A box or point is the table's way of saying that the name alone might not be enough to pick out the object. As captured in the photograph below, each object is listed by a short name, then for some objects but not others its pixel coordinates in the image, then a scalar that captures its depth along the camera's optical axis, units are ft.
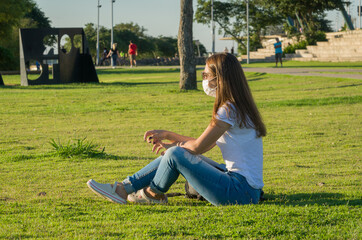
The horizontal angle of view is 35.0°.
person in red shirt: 154.61
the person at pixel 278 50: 120.02
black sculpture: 87.97
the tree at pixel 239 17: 235.61
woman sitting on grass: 16.08
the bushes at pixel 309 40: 170.91
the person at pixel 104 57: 188.94
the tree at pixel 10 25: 139.88
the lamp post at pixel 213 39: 224.12
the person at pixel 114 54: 145.25
